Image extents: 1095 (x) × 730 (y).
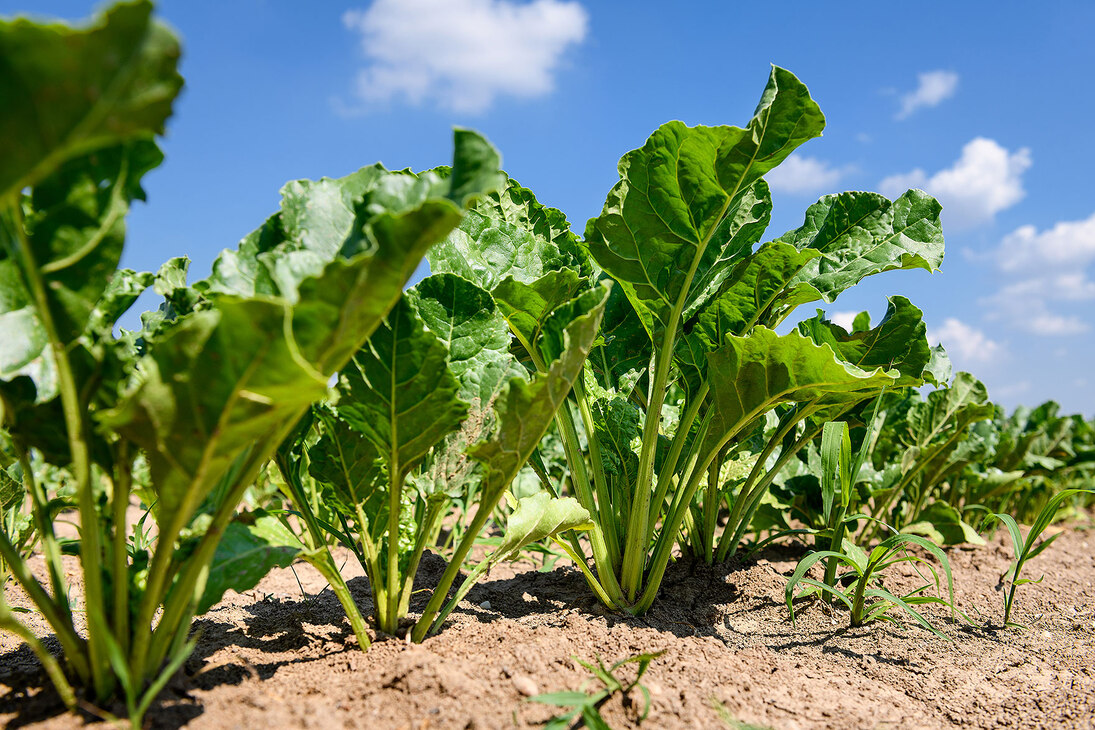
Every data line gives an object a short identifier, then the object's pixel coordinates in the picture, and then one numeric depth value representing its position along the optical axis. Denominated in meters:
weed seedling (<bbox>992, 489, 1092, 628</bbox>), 0.92
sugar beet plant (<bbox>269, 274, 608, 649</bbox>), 0.71
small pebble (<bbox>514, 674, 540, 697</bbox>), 0.69
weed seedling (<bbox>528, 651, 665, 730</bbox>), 0.64
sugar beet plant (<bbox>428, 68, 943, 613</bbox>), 0.81
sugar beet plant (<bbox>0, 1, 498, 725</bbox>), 0.51
